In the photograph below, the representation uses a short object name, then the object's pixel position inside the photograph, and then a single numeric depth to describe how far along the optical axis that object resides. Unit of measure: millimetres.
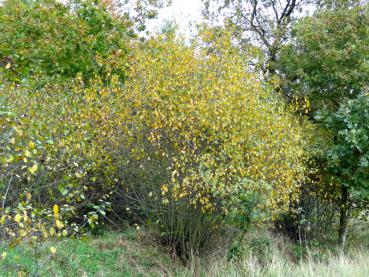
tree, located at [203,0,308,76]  13344
